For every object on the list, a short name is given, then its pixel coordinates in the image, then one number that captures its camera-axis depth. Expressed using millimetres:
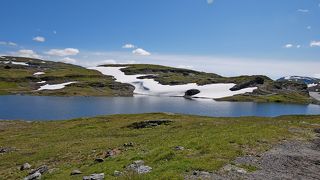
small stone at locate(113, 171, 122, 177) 14440
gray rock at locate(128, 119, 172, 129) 37361
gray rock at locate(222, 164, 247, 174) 14169
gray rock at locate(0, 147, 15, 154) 28606
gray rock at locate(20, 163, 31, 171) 20722
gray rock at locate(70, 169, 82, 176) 16252
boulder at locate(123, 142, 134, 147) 23670
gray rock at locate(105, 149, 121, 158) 19999
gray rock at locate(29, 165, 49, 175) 18318
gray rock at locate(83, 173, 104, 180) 14158
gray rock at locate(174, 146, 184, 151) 17723
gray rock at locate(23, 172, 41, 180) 16965
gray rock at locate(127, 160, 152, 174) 14394
